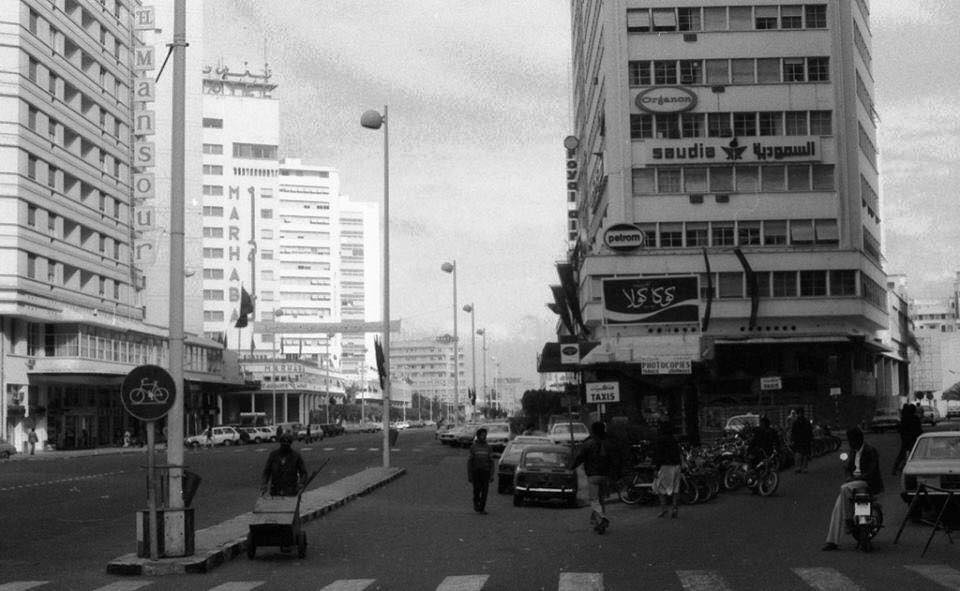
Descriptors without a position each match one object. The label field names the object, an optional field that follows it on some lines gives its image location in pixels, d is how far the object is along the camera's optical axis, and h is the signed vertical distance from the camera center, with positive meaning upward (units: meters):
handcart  16.75 -1.66
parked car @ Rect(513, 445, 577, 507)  27.28 -1.88
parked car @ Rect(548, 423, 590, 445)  45.53 -1.52
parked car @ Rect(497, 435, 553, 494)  31.98 -1.85
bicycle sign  15.52 +0.05
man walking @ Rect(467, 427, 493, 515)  25.33 -1.59
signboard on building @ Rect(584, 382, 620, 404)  32.00 +0.01
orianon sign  67.44 +15.45
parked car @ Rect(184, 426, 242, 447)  79.84 -2.64
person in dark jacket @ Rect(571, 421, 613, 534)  21.06 -1.17
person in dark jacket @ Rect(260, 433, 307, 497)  17.91 -1.09
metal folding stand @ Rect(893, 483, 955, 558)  16.81 -1.65
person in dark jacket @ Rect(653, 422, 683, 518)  23.17 -1.37
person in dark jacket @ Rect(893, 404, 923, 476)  29.69 -0.92
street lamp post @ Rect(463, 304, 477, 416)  89.69 +5.62
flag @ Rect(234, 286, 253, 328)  99.56 +7.11
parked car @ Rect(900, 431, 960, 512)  19.88 -1.24
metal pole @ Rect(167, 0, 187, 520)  16.62 +2.38
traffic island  15.53 -2.10
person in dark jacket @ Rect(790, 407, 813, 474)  36.00 -1.42
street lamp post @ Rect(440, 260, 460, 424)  63.53 +6.40
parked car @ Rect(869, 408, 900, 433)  66.69 -1.79
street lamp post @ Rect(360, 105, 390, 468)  40.91 +3.43
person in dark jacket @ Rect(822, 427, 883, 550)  17.36 -1.25
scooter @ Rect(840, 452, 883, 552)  17.02 -1.78
